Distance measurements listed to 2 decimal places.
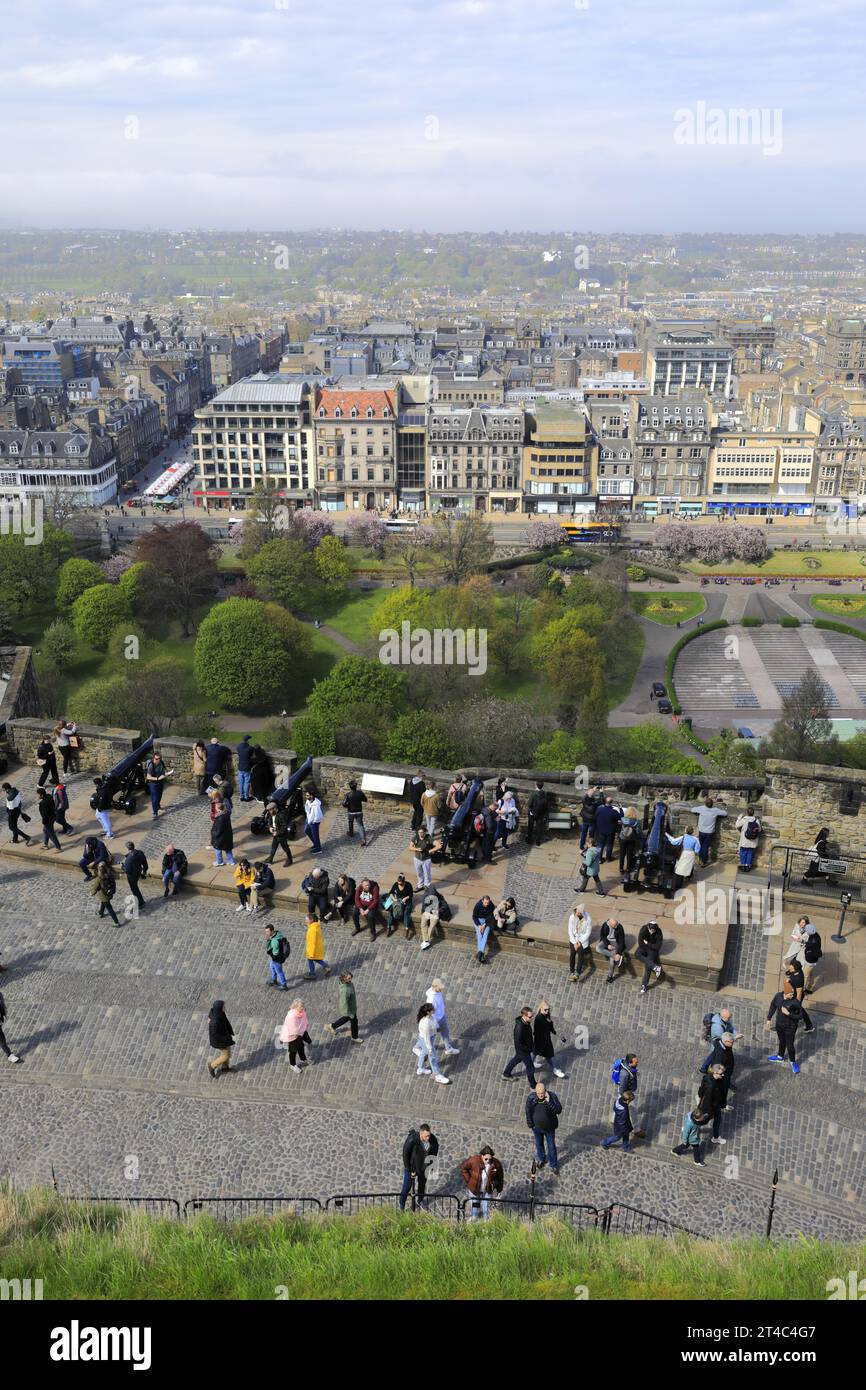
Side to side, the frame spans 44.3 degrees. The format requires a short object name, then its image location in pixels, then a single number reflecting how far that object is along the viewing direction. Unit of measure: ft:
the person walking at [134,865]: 57.77
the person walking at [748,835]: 59.88
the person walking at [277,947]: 52.37
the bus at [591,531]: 411.13
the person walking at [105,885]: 57.67
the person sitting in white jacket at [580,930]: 52.19
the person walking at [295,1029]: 47.42
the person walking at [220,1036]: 47.03
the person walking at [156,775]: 66.95
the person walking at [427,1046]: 46.57
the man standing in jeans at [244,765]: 67.62
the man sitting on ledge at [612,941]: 52.26
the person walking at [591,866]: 58.44
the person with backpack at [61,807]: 65.92
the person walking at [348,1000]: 48.93
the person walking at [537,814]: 63.52
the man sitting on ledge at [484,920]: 54.44
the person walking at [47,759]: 68.03
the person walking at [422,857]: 59.16
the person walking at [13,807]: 64.80
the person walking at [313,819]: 63.87
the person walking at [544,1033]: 46.32
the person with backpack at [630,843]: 58.70
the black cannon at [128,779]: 68.12
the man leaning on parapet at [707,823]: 60.08
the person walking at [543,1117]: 41.98
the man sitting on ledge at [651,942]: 51.47
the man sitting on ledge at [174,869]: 59.67
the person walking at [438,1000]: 47.34
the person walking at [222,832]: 60.49
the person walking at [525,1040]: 45.62
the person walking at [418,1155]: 40.50
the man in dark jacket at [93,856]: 59.31
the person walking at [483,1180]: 40.19
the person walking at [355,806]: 63.87
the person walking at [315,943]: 52.95
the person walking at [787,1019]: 46.60
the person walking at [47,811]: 63.31
